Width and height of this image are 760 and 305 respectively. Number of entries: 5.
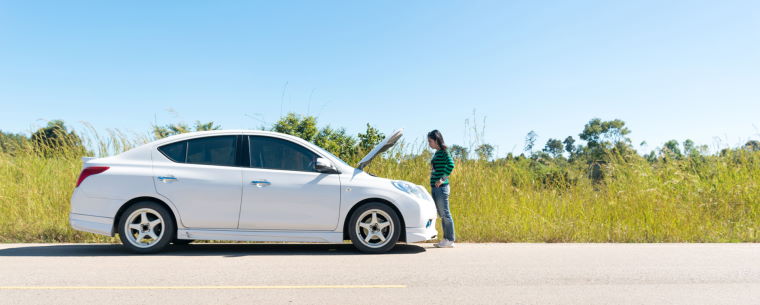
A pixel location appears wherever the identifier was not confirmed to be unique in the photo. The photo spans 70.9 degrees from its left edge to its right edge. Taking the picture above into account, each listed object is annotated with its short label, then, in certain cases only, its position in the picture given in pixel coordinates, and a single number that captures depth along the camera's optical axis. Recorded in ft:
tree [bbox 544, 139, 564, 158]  605.40
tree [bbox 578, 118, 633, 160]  454.85
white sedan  23.86
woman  27.71
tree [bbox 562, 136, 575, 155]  599.16
